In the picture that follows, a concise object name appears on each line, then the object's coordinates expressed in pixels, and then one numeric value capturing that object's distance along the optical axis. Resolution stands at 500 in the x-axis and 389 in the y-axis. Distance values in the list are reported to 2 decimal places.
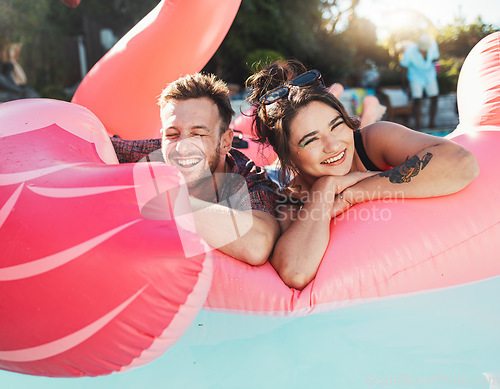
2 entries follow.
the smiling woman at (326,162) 1.49
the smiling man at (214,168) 1.45
